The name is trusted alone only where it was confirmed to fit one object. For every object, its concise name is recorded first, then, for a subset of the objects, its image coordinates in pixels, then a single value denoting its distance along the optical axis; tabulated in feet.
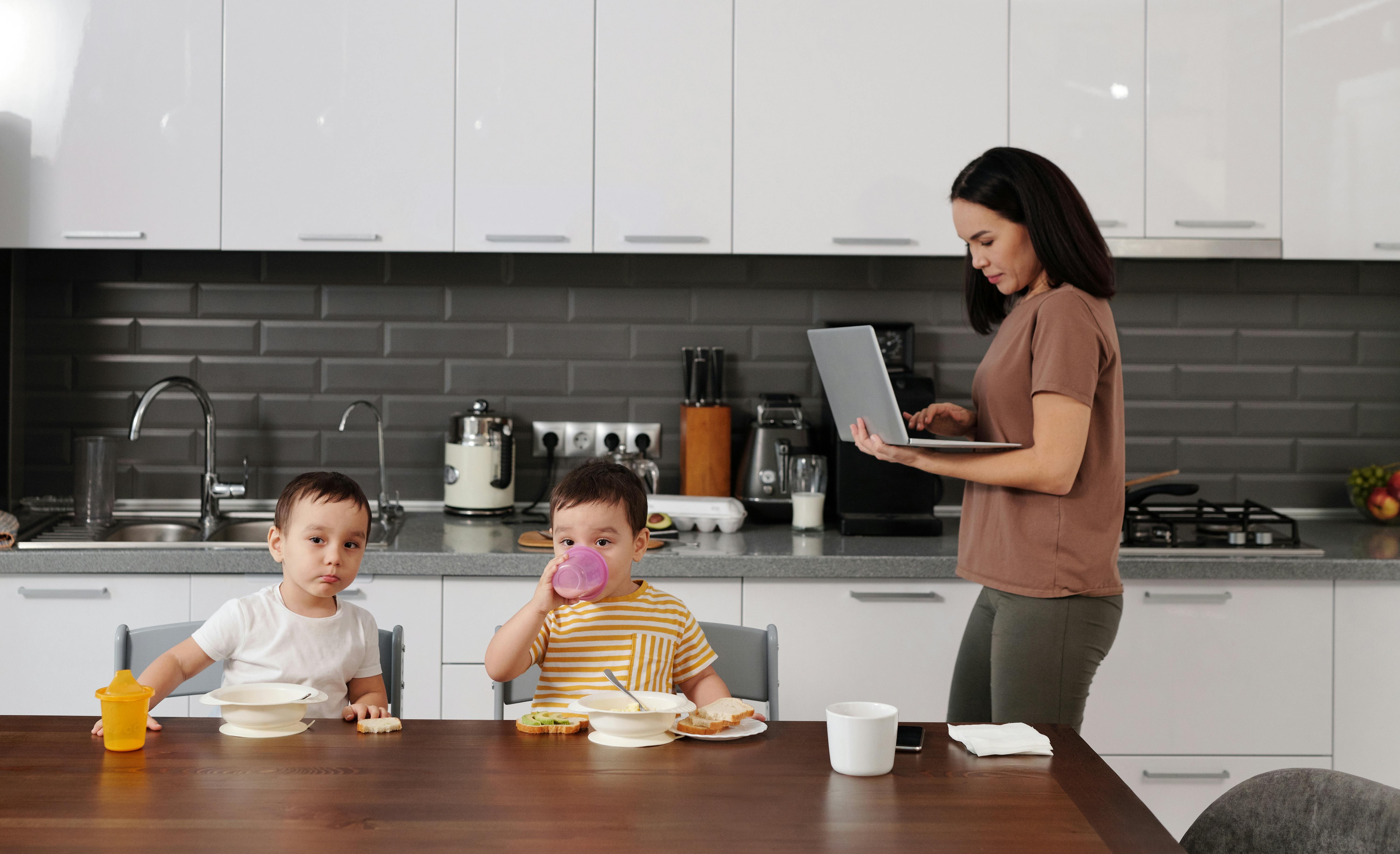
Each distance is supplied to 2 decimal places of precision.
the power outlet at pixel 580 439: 10.09
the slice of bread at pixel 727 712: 4.63
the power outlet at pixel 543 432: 10.08
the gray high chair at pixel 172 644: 5.57
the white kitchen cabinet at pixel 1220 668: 8.22
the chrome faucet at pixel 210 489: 9.28
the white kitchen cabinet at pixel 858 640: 8.17
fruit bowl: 9.56
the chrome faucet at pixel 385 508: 9.34
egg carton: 8.91
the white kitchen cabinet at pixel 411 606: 8.04
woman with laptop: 5.75
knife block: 9.60
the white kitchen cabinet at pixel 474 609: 8.05
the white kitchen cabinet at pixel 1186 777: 8.28
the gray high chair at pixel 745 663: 5.79
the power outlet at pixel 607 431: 10.09
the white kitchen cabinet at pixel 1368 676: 8.22
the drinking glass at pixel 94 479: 9.25
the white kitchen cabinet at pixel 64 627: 7.99
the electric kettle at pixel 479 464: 9.46
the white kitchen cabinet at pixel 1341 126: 8.93
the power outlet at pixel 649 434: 10.07
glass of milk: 8.98
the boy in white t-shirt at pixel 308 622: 5.23
